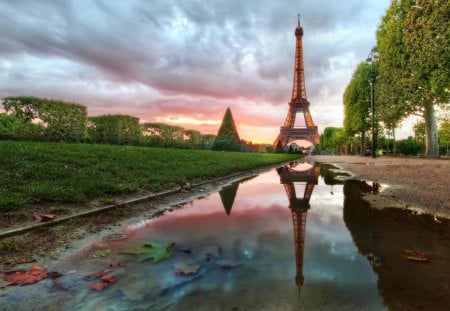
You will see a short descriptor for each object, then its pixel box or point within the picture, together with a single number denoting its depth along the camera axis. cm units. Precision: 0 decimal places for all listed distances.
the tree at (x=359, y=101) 3566
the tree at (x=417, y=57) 1919
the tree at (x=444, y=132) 3739
